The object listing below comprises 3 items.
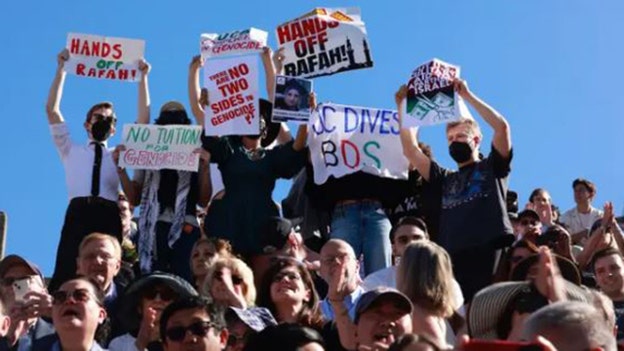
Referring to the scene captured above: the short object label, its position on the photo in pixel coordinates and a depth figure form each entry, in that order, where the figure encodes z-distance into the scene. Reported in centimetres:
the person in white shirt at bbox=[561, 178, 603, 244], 1399
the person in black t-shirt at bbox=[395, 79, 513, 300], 964
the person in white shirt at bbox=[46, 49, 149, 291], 1068
